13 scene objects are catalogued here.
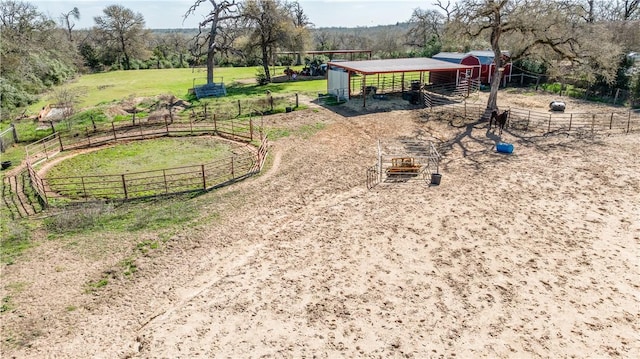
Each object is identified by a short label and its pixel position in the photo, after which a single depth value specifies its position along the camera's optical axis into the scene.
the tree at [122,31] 55.66
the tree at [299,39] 40.08
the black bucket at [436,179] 15.20
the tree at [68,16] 72.73
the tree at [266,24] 38.28
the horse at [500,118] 21.17
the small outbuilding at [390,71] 29.66
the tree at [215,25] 35.62
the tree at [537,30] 22.28
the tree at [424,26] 59.66
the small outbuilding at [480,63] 33.77
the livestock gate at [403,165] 15.95
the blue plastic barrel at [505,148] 18.28
